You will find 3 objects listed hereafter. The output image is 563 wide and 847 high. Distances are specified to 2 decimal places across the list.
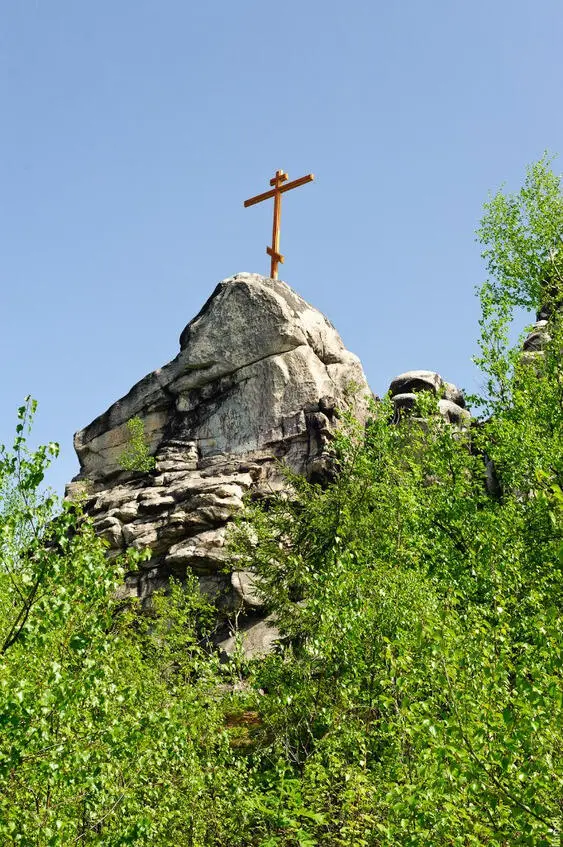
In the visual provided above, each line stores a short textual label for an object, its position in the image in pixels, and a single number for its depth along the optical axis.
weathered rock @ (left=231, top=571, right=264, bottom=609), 37.09
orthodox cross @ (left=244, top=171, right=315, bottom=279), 48.25
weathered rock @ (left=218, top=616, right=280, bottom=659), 34.16
